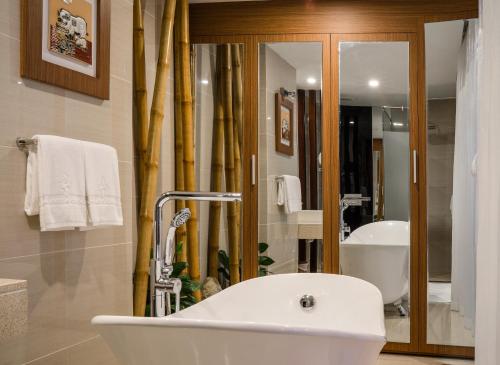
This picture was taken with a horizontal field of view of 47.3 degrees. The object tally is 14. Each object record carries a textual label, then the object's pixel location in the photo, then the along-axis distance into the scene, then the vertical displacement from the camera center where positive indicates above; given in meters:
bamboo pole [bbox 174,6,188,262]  3.67 +0.43
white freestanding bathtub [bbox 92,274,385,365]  1.38 -0.39
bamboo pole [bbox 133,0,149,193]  3.16 +0.55
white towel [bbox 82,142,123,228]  2.14 +0.00
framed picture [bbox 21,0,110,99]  1.95 +0.53
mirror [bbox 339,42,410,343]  3.71 +0.09
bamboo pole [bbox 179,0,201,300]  3.55 +0.30
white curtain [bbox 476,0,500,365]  2.51 -0.04
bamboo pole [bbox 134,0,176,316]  2.97 -0.05
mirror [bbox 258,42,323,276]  3.77 +0.11
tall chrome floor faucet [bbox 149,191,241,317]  1.84 -0.27
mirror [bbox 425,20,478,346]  3.46 +0.03
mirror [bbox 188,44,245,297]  3.75 +0.19
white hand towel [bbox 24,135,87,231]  1.91 +0.00
